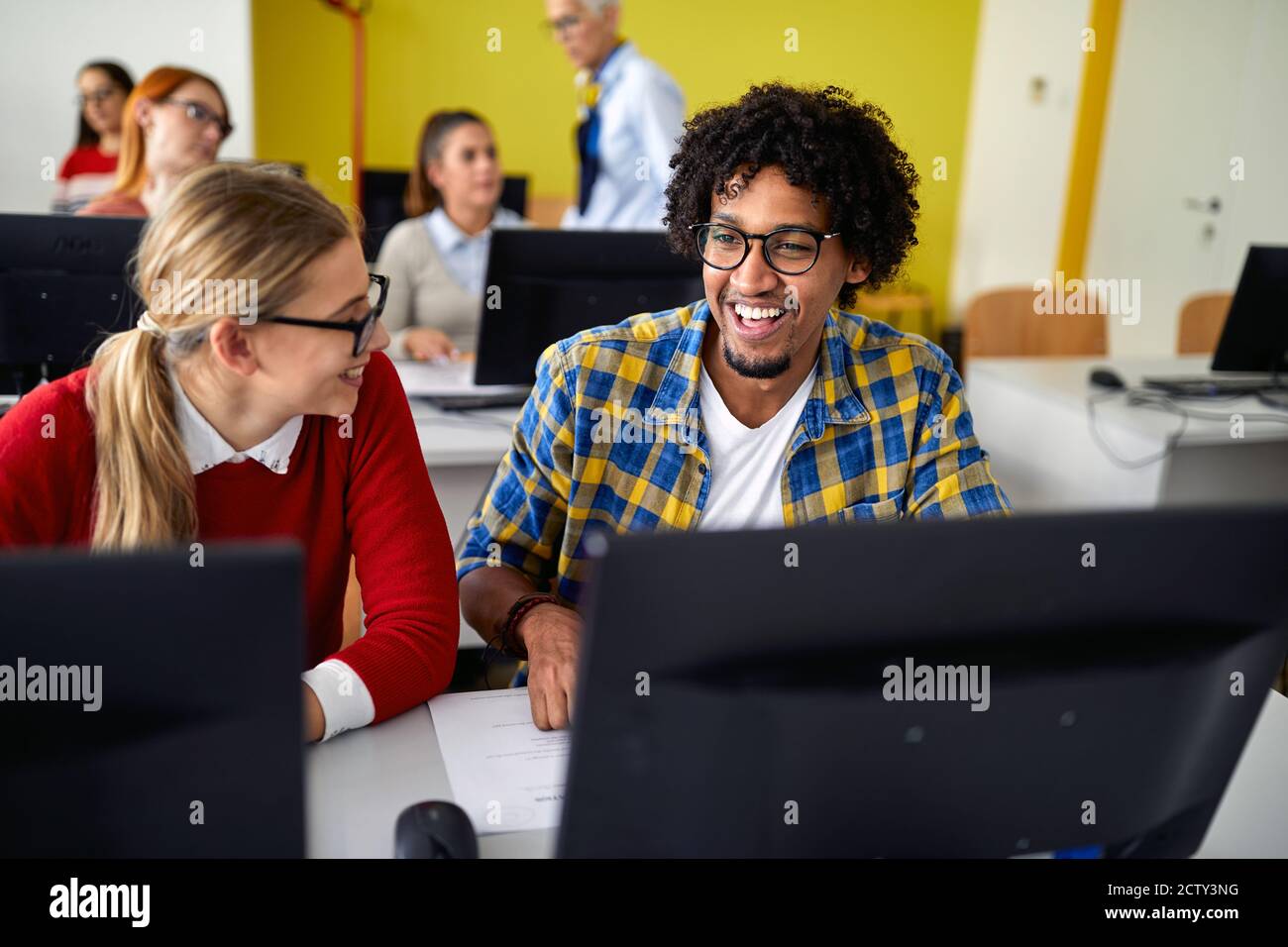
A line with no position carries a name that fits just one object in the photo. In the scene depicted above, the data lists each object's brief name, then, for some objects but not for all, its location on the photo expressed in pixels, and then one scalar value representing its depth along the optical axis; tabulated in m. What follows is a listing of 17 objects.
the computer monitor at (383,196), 3.95
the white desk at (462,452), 2.21
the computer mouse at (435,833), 0.89
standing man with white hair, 3.16
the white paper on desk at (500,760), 0.99
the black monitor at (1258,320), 2.60
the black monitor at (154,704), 0.58
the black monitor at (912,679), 0.64
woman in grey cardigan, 3.23
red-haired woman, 2.90
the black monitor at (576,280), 2.16
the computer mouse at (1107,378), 2.93
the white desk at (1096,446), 2.67
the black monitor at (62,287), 1.92
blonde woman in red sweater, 1.15
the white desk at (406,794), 0.95
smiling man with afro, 1.45
